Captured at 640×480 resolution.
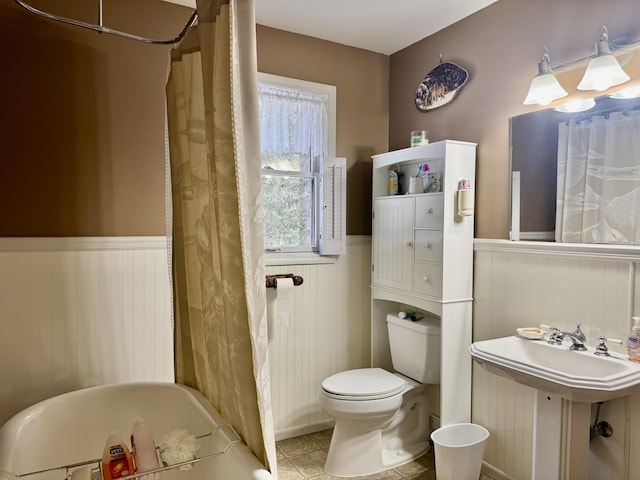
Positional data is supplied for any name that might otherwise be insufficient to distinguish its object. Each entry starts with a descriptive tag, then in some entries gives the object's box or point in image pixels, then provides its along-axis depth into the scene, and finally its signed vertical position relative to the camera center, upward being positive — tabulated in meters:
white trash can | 2.20 -1.19
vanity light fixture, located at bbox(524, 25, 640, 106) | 1.83 +0.62
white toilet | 2.36 -1.01
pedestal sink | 1.57 -0.64
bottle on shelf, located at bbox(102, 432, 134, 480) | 1.26 -0.70
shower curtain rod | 1.69 +0.77
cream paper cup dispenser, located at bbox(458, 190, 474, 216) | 2.38 +0.08
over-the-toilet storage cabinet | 2.42 -0.24
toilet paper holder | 2.67 -0.37
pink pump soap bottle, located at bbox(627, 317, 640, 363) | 1.70 -0.48
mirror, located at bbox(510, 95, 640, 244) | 1.83 +0.21
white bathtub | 1.49 -0.82
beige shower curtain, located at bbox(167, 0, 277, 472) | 1.27 +0.03
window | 2.81 +0.33
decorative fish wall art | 2.62 +0.80
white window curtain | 2.79 +0.62
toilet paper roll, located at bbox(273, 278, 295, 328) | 2.67 -0.50
